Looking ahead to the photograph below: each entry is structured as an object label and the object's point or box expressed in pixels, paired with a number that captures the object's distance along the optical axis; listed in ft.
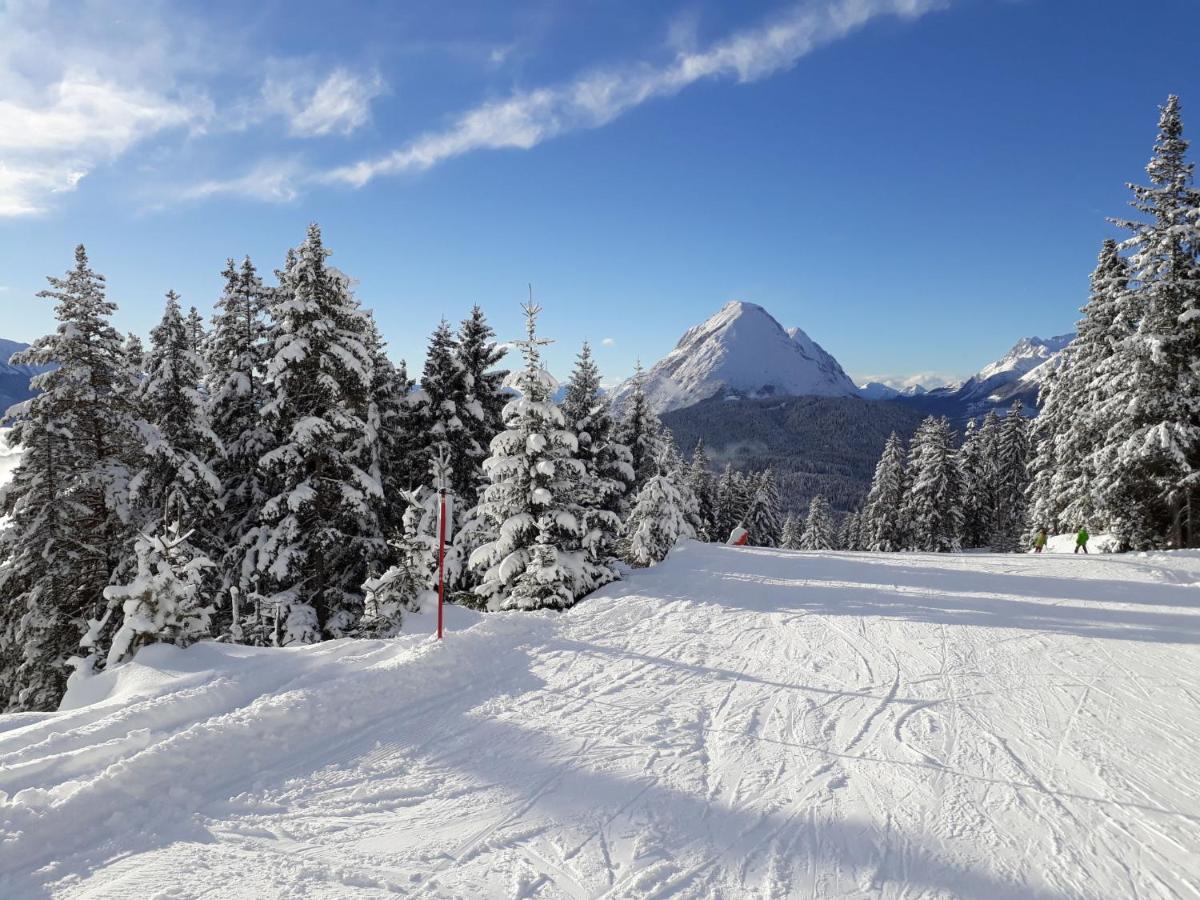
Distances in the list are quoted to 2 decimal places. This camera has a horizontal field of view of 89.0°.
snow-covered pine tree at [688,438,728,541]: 158.40
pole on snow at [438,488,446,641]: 32.43
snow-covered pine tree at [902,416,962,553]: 137.28
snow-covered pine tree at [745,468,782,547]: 175.11
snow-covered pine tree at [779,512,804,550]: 197.77
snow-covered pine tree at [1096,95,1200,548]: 62.64
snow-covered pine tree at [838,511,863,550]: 222.69
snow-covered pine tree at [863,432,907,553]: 151.84
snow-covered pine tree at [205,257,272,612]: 61.05
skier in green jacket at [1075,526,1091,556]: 65.77
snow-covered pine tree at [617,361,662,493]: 99.91
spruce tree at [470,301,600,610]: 46.42
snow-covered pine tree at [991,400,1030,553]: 167.22
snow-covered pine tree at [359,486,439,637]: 38.82
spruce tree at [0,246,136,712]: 49.26
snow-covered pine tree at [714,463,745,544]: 177.99
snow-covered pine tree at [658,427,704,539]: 94.86
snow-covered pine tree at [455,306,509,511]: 70.49
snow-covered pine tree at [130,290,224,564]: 53.57
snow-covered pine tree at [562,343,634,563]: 82.69
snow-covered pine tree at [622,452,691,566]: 75.97
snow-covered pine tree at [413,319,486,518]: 68.95
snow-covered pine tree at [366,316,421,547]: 67.67
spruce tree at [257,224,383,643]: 53.26
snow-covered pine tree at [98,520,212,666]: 26.99
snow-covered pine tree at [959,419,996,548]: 160.56
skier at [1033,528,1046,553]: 72.15
